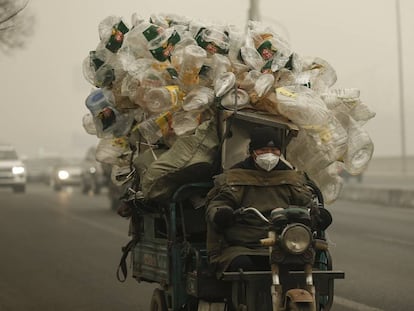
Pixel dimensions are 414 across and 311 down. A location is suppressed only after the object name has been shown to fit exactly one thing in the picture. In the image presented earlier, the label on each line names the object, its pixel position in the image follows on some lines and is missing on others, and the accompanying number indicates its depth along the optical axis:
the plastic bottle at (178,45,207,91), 8.02
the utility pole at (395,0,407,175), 56.90
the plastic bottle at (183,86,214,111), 7.85
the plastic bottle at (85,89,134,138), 8.87
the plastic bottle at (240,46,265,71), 8.04
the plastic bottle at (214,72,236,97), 7.68
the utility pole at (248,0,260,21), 29.58
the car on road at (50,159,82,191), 46.55
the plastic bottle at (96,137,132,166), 9.25
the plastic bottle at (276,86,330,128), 7.55
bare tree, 18.81
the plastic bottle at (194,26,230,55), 8.21
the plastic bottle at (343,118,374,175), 8.38
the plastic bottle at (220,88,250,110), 7.70
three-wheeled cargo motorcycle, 6.55
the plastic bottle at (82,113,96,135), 9.59
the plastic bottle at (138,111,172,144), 8.19
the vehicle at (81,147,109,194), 35.21
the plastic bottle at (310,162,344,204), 8.41
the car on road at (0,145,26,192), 41.81
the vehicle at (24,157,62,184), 59.61
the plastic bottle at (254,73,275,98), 7.70
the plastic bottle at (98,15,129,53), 8.88
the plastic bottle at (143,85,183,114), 8.06
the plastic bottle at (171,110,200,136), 7.96
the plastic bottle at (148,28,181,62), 8.34
